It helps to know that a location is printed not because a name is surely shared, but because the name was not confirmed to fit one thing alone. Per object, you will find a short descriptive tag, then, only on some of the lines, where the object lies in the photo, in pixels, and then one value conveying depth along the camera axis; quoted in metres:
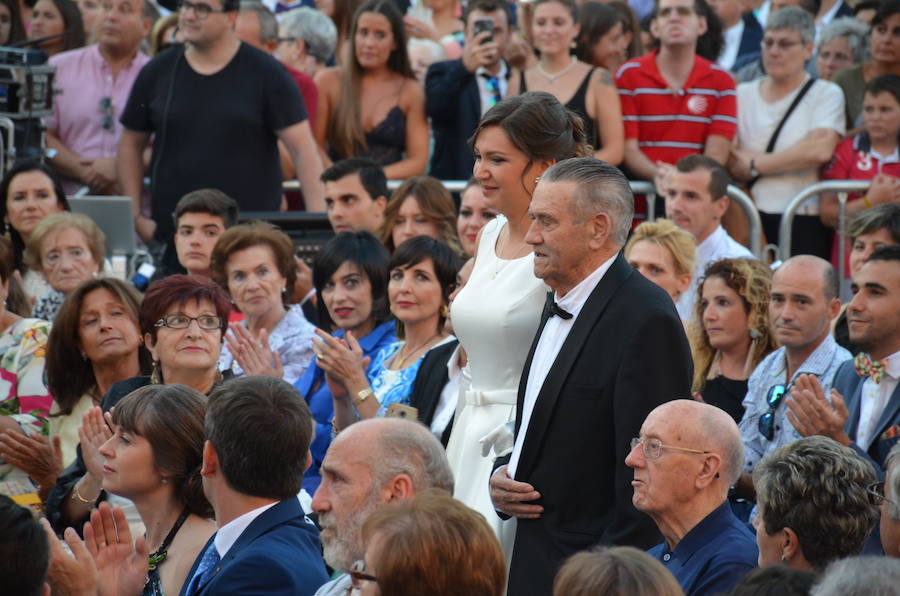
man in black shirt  16.77
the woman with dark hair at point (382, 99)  17.59
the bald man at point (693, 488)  7.79
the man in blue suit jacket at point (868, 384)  10.46
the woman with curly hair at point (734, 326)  12.73
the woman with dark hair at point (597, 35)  18.41
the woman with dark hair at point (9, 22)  19.61
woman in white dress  9.27
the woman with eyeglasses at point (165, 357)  10.84
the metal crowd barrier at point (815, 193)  16.56
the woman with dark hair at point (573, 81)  16.91
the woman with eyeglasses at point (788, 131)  17.39
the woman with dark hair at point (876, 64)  17.98
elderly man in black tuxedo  8.15
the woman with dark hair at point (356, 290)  13.33
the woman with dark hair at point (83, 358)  12.32
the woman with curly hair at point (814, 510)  7.77
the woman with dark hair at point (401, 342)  11.83
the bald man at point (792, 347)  11.64
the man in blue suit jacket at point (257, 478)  7.89
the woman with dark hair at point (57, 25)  20.44
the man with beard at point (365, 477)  7.53
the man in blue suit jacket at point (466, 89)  17.39
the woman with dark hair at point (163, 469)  8.86
